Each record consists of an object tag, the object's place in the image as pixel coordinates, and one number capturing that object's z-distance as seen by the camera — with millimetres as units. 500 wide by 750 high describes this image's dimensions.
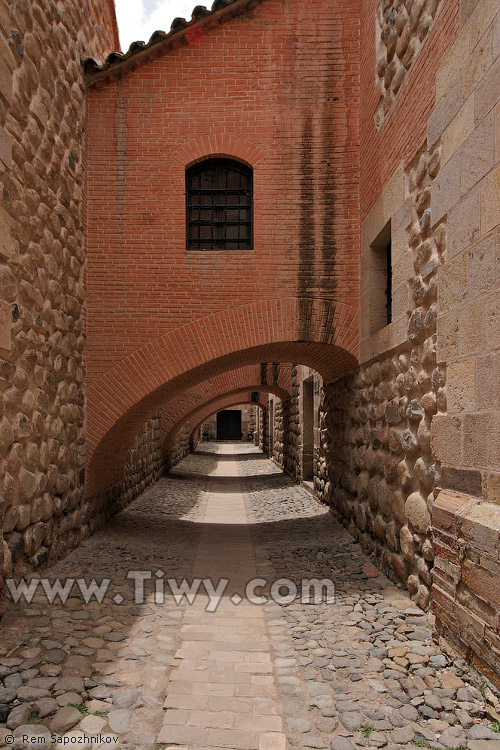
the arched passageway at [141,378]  5543
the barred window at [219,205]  5902
